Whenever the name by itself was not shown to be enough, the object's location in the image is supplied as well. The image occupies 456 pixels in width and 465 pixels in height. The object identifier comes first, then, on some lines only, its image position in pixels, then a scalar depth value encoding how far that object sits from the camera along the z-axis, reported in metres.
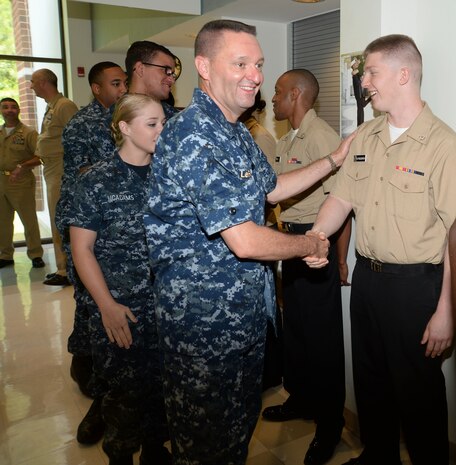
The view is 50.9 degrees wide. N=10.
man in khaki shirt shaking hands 1.76
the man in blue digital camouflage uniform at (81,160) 2.84
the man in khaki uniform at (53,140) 4.95
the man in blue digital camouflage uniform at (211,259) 1.49
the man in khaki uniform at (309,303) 2.39
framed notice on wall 2.24
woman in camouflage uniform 1.96
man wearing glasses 2.76
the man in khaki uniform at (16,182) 5.83
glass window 6.85
